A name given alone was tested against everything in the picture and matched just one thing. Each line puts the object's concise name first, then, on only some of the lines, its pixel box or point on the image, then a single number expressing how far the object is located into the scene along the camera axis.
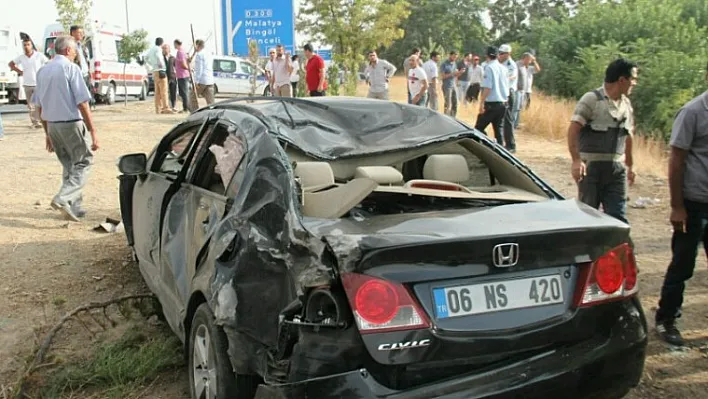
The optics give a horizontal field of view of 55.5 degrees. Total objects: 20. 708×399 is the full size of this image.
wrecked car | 2.34
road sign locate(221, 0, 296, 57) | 14.69
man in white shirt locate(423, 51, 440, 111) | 16.53
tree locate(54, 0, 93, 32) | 18.95
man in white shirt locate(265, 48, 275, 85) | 18.28
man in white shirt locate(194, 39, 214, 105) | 15.62
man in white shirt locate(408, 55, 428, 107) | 13.85
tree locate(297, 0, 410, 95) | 26.47
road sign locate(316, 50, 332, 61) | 25.87
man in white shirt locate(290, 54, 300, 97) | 17.60
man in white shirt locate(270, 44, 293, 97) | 16.06
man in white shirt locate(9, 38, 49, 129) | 12.77
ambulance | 22.17
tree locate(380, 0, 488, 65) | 61.41
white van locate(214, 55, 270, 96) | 28.50
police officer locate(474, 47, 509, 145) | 10.80
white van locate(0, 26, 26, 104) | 22.34
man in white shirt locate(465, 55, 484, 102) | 16.98
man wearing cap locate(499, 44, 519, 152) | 11.57
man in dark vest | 4.99
